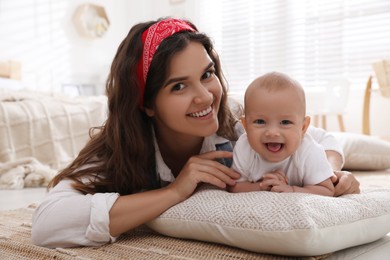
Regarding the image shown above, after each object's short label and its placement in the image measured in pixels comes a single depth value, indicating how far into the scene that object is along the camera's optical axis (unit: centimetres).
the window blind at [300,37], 488
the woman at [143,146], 116
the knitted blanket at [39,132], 268
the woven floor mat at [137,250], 102
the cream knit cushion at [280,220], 93
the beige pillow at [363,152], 268
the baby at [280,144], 117
